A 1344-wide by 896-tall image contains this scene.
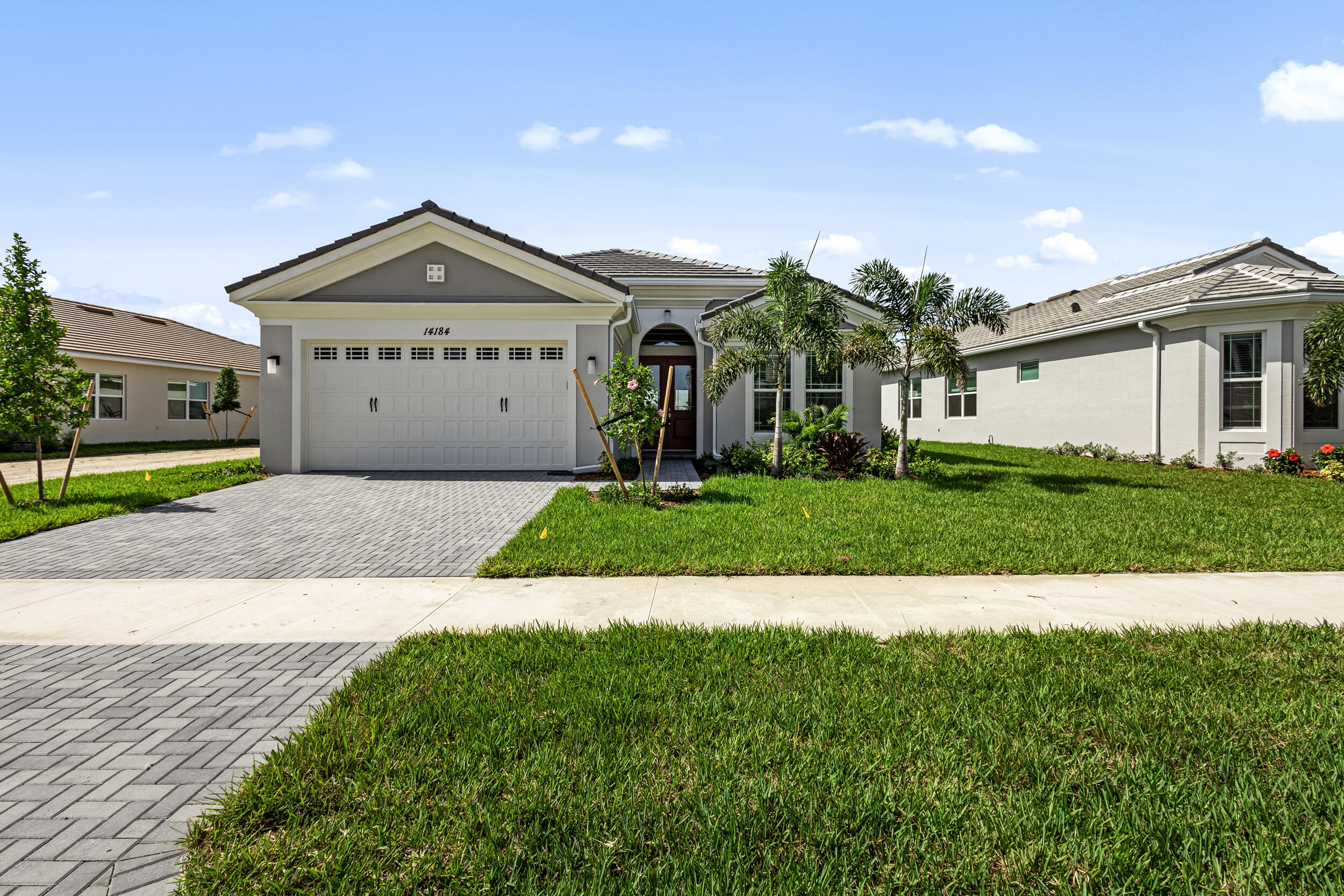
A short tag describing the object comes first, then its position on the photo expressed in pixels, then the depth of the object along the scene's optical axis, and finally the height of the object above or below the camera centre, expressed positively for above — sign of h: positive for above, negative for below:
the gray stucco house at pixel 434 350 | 13.16 +1.72
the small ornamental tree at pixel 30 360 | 9.34 +1.08
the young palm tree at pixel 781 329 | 11.93 +1.97
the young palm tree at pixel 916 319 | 11.60 +2.08
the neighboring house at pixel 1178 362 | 13.02 +1.64
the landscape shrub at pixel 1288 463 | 12.59 -0.60
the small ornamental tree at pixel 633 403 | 9.84 +0.46
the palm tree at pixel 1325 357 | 11.34 +1.32
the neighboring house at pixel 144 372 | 20.64 +2.13
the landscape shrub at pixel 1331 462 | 11.88 -0.57
